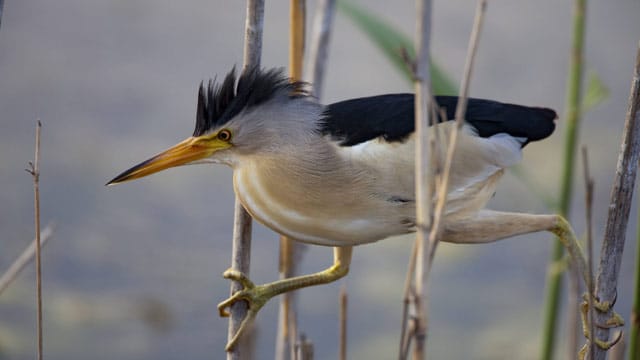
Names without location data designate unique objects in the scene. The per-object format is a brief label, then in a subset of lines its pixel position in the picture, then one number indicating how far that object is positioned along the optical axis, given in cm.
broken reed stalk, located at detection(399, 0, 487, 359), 432
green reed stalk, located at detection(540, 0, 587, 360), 451
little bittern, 446
